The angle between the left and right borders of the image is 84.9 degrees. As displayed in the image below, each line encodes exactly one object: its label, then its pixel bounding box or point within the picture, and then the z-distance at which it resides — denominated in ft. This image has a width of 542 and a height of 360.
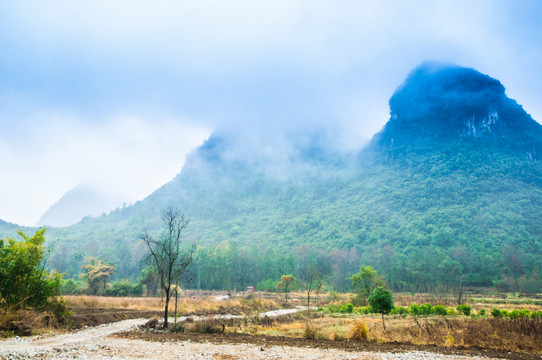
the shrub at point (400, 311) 89.64
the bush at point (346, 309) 105.60
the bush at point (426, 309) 85.10
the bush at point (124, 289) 153.79
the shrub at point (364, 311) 94.93
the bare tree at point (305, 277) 222.81
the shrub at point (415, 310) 86.38
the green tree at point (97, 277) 153.48
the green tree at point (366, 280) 142.94
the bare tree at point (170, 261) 55.97
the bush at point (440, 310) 81.51
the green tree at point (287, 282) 189.67
